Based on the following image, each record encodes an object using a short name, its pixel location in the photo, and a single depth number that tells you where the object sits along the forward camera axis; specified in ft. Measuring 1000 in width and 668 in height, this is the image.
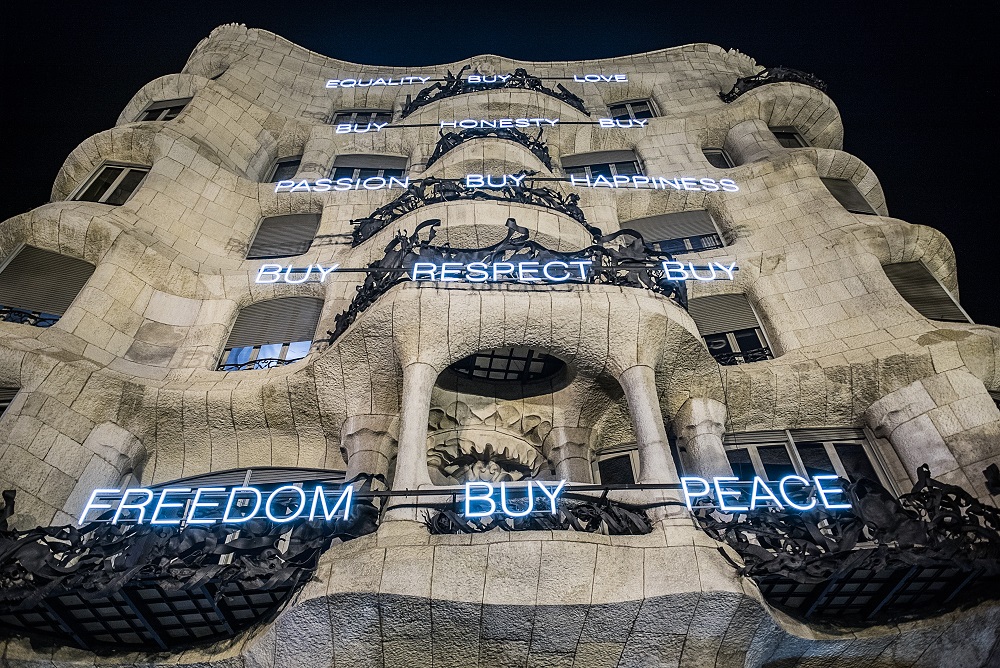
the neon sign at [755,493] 35.12
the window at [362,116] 86.24
